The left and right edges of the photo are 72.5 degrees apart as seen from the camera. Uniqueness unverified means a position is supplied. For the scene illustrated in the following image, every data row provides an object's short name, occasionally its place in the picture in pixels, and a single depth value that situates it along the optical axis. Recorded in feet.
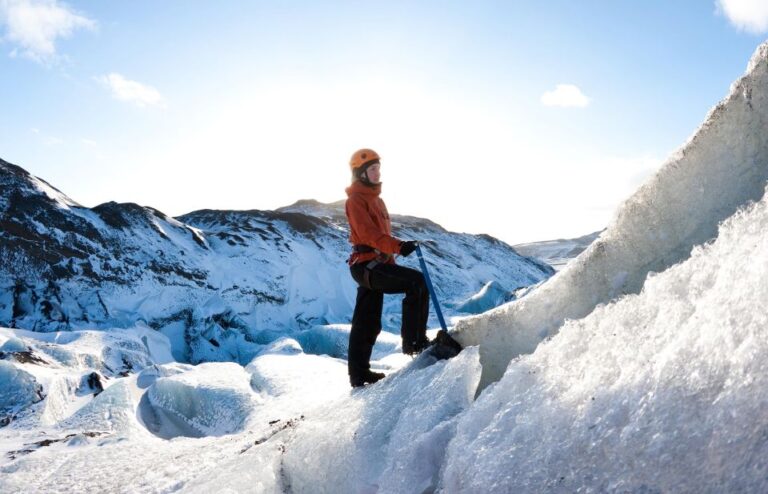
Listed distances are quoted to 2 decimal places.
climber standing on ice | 12.64
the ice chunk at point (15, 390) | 20.52
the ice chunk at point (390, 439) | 7.64
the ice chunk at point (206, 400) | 20.06
